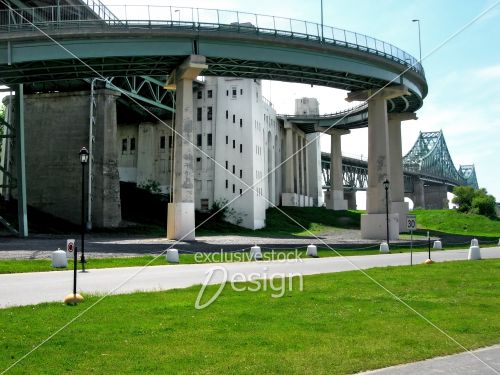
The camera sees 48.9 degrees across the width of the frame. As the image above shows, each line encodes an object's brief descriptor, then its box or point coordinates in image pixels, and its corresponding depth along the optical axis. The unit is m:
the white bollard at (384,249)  33.03
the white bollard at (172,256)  24.20
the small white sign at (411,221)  24.72
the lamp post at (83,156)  14.37
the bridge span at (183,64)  35.47
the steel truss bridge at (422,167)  147.75
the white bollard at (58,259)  20.66
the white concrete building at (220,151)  63.41
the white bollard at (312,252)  28.80
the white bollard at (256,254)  25.81
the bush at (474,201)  86.94
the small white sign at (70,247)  17.52
